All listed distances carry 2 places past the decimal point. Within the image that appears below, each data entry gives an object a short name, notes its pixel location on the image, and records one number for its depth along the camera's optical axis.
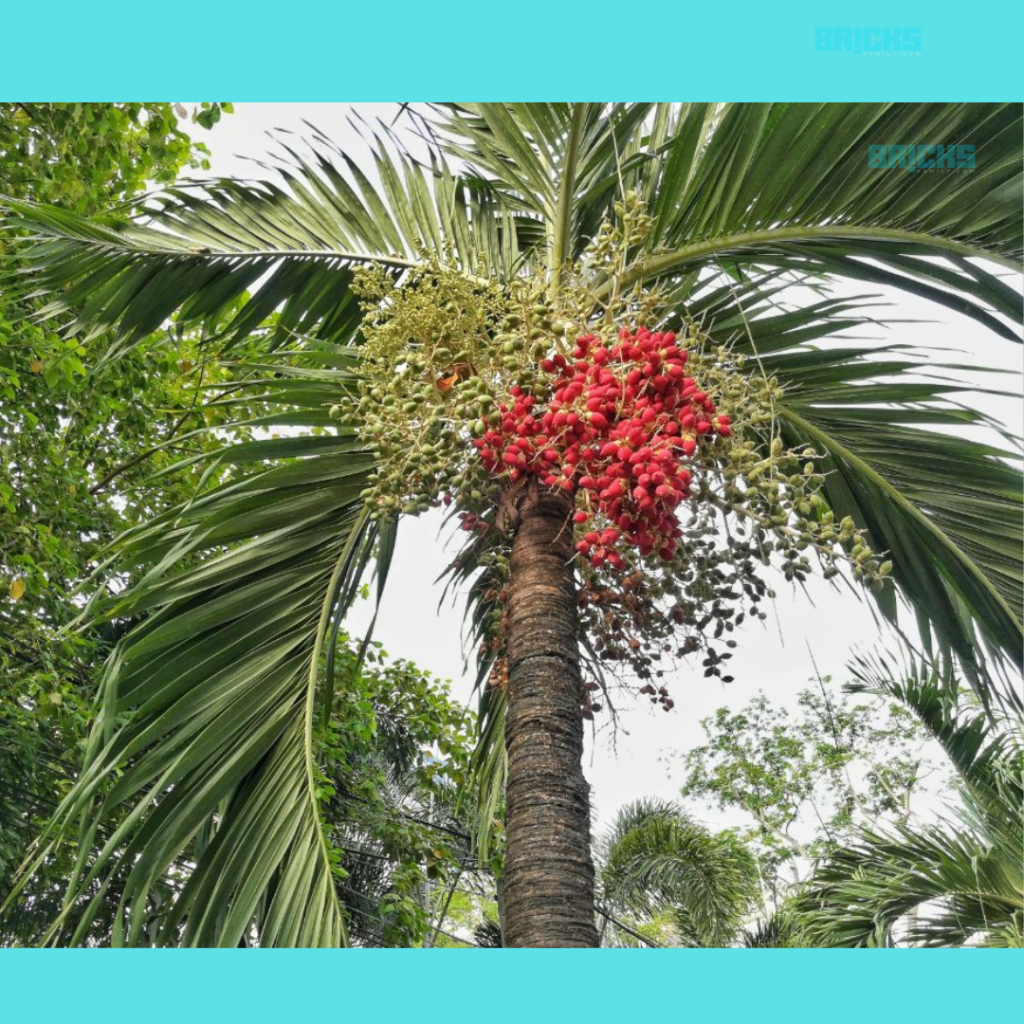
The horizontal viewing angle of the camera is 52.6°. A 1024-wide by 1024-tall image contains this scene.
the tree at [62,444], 2.51
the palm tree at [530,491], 1.56
